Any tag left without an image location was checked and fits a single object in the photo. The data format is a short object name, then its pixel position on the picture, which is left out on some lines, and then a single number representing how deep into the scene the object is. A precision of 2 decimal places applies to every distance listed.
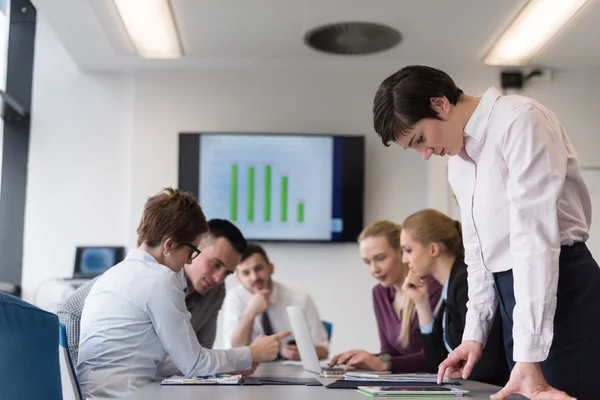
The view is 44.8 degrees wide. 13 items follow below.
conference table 1.76
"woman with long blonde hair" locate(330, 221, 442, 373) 3.28
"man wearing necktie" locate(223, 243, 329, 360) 3.97
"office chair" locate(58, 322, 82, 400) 1.97
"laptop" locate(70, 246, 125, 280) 5.00
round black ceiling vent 4.39
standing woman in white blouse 1.39
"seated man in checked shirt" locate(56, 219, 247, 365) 3.10
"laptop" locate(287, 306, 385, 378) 2.71
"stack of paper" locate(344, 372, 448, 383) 2.08
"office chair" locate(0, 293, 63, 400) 1.44
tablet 1.73
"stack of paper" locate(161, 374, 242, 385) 2.13
